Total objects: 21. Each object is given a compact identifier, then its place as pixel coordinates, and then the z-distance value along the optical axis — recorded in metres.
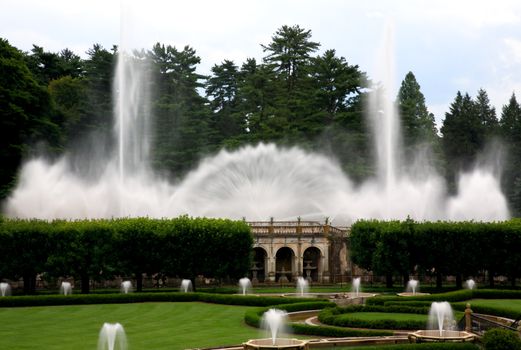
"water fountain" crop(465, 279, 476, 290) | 53.88
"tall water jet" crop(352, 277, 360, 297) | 52.39
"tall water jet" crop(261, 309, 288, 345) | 25.36
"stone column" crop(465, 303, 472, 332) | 27.91
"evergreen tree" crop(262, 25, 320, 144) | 91.00
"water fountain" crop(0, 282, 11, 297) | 49.53
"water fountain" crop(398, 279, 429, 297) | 49.75
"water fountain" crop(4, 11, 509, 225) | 63.91
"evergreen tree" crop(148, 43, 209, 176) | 89.81
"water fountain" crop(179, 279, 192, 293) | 52.68
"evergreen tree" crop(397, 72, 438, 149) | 91.06
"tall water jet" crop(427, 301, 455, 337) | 30.20
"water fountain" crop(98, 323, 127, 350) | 23.27
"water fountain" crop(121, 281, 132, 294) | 52.12
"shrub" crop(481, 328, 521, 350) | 22.11
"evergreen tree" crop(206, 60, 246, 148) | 106.93
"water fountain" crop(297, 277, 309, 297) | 49.00
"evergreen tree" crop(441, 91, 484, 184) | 104.69
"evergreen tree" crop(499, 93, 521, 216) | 96.75
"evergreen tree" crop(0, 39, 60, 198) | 72.19
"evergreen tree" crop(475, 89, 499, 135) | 116.69
